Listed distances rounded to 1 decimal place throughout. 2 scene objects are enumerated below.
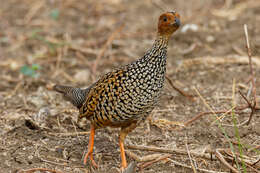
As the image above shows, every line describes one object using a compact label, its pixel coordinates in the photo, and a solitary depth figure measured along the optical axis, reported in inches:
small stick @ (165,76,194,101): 396.1
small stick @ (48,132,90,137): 343.5
